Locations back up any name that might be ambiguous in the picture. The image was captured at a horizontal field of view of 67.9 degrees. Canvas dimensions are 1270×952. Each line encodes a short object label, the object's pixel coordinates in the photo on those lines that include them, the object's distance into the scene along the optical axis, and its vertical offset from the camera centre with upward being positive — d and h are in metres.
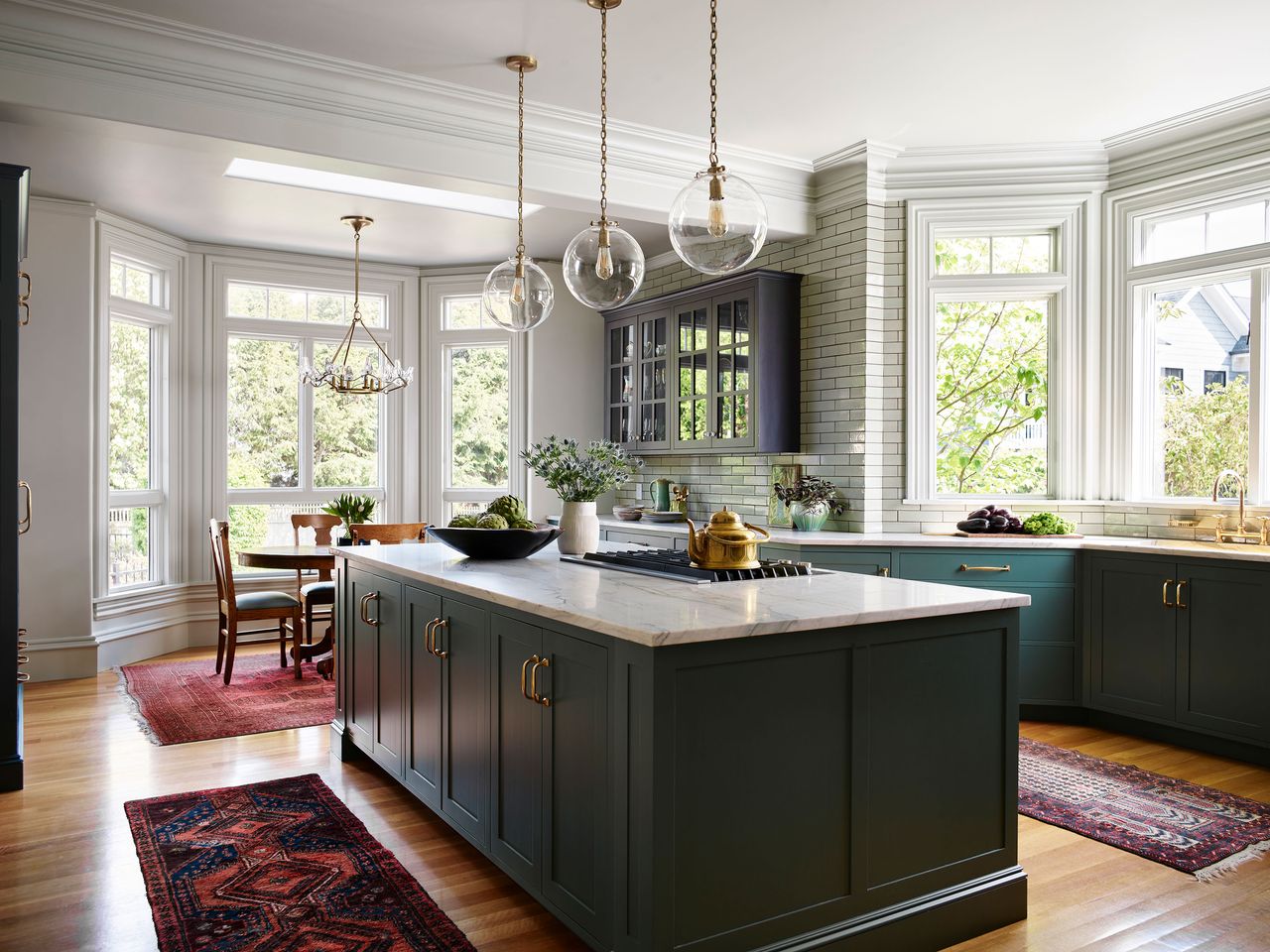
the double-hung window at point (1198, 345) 4.65 +0.62
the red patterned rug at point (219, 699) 4.64 -1.31
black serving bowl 3.65 -0.30
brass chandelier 6.32 +0.71
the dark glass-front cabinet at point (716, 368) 5.66 +0.63
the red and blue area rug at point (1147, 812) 3.13 -1.29
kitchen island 2.12 -0.74
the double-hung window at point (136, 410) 6.35 +0.38
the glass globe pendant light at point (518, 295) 3.45 +0.63
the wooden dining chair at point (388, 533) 5.76 -0.43
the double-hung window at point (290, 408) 7.23 +0.44
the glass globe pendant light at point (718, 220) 2.65 +0.69
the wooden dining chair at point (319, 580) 6.00 -0.78
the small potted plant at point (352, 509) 6.12 -0.30
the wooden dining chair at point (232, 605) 5.62 -0.87
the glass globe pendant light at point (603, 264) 3.06 +0.65
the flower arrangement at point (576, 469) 3.73 -0.02
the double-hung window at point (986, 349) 5.39 +0.67
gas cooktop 2.91 -0.34
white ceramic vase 3.83 -0.27
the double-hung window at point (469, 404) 7.75 +0.50
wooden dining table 5.61 -0.59
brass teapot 2.95 -0.25
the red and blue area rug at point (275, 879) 2.53 -1.27
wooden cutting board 4.92 -0.37
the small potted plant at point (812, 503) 5.40 -0.22
